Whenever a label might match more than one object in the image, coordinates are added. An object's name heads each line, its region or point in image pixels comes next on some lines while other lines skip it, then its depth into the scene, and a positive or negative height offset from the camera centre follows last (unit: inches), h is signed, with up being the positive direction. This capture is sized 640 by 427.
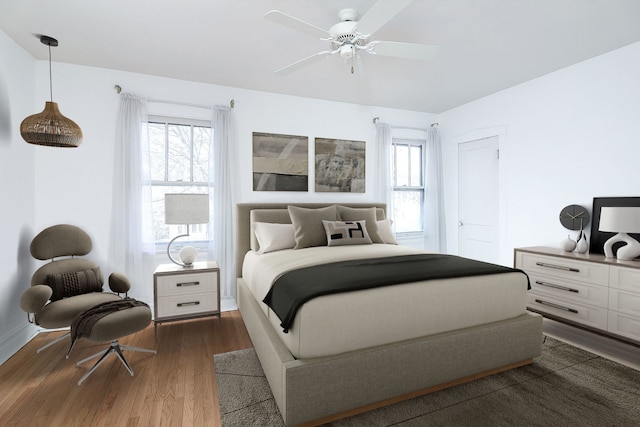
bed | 63.8 -31.2
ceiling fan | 69.7 +45.2
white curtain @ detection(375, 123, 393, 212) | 175.5 +24.6
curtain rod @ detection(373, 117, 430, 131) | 175.0 +49.3
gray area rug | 65.9 -45.1
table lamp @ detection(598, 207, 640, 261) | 97.6 -5.6
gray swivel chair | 88.8 -24.1
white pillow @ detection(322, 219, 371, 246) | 128.5 -10.3
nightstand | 112.5 -31.3
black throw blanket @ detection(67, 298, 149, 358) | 81.0 -29.0
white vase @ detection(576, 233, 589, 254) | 115.3 -14.2
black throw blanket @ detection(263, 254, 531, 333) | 68.6 -17.0
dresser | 96.0 -28.0
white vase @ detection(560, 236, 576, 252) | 120.6 -14.4
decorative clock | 121.1 -3.5
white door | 162.2 +5.1
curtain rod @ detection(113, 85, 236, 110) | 124.5 +47.0
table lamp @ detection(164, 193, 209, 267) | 115.3 -0.4
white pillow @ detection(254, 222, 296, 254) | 127.0 -11.8
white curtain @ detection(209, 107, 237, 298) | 139.5 +5.5
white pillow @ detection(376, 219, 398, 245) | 145.5 -11.1
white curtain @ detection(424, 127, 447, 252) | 187.0 +3.7
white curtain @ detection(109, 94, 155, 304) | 125.2 +5.9
